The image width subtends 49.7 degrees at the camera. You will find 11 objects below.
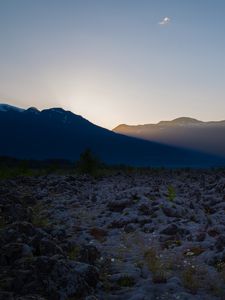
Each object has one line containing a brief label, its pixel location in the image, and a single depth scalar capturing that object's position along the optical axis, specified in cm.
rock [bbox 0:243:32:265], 604
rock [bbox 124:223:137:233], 967
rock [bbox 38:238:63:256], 630
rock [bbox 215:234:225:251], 742
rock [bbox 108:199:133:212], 1232
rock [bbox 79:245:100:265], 658
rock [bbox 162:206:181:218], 1079
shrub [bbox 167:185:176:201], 1297
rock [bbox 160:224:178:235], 901
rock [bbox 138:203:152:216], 1113
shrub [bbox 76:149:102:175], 3688
